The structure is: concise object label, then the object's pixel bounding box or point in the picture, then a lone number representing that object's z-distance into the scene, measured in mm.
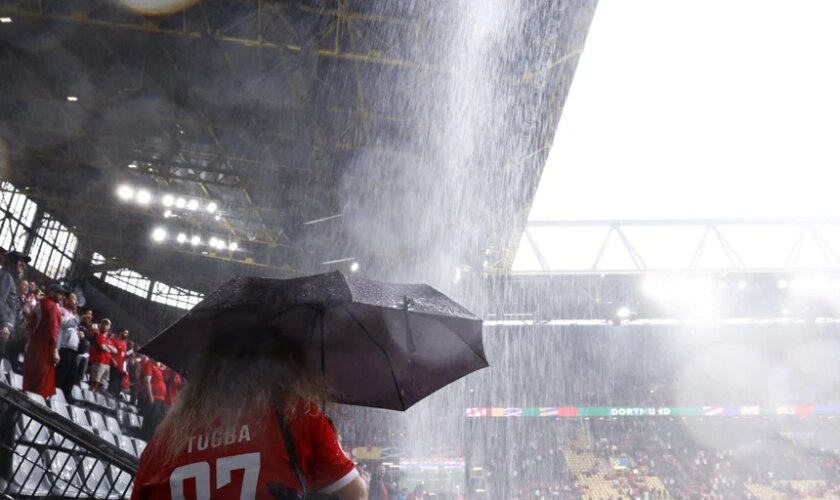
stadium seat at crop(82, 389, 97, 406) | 9618
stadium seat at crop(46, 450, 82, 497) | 6123
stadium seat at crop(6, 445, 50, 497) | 4859
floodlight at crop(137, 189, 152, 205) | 17594
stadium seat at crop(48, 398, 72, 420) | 6953
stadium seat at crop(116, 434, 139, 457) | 8523
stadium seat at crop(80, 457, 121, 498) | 6900
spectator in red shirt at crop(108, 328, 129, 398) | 11008
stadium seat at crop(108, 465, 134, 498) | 7473
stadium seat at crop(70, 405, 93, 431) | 7570
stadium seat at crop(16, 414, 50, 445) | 6022
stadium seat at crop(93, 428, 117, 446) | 7914
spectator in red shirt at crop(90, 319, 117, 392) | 9812
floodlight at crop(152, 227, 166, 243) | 20328
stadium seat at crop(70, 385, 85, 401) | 9023
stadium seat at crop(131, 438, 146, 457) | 9334
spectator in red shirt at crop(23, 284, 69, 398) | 6730
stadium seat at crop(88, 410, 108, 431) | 8438
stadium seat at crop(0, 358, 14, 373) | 7448
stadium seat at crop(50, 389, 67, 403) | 7945
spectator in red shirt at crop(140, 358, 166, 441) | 11477
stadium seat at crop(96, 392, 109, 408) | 10102
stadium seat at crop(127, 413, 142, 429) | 11344
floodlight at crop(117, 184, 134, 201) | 17516
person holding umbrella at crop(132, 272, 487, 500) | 1652
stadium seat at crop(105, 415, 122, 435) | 9461
